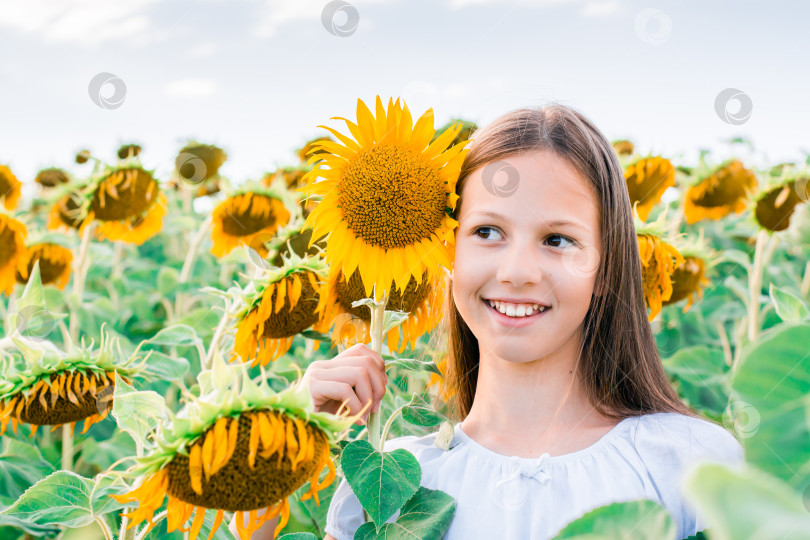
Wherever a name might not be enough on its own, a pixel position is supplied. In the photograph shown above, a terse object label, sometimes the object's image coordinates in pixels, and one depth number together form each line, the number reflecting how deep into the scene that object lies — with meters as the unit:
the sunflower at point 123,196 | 2.25
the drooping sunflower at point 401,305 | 1.27
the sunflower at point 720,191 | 2.59
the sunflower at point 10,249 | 2.37
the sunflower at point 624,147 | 3.43
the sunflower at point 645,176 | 2.22
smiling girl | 1.18
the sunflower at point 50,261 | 2.56
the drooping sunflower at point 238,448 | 0.68
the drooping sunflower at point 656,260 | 1.61
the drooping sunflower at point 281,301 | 1.38
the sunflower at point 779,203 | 2.05
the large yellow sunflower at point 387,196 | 1.13
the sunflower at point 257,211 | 2.36
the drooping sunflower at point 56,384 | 1.24
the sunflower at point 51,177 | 4.10
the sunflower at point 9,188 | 3.31
